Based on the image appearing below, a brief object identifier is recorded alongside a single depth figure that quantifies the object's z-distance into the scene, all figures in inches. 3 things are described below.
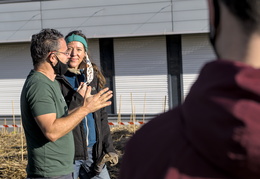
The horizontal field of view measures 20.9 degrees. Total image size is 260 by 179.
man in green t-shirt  200.9
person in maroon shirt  51.1
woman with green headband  246.6
